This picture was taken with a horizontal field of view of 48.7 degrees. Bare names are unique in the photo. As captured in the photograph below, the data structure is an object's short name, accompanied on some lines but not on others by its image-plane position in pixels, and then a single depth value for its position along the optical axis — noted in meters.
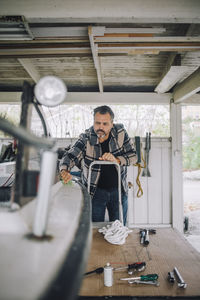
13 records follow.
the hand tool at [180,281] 1.13
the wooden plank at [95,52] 2.02
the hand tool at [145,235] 1.68
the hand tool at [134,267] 1.30
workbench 1.10
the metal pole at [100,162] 2.10
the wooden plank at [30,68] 3.09
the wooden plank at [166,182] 4.37
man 2.54
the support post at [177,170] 4.29
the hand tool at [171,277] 1.18
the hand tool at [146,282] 1.16
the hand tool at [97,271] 1.26
